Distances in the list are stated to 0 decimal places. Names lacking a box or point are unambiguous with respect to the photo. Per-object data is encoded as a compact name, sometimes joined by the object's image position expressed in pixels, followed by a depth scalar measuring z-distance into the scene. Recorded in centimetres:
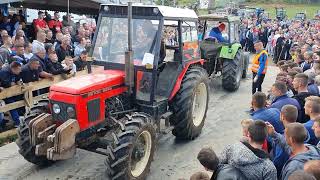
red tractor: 494
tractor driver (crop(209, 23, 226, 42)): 1109
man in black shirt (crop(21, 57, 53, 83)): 731
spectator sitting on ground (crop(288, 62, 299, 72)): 777
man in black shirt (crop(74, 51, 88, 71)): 918
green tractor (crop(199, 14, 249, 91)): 1055
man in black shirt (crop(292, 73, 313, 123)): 549
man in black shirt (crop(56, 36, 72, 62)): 912
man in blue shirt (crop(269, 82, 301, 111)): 518
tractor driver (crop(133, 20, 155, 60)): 592
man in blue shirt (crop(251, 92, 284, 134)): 461
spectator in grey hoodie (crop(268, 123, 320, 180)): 339
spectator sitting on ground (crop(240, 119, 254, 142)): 396
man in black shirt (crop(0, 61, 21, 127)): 701
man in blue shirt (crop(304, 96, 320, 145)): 435
